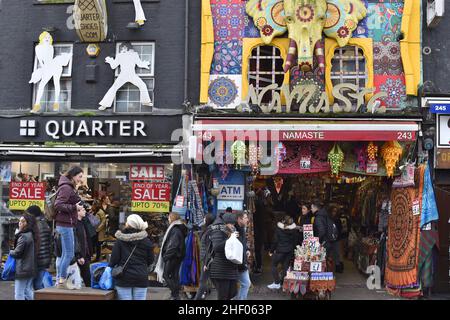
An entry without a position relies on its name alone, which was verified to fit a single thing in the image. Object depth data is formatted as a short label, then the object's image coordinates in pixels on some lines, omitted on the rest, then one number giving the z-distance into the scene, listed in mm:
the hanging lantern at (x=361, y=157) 11953
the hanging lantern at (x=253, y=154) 11750
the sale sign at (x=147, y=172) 12734
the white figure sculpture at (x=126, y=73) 12820
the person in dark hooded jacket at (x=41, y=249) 9078
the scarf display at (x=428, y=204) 11086
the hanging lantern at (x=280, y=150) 11750
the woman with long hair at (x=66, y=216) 8805
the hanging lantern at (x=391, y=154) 11578
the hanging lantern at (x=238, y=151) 11633
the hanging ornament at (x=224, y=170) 12172
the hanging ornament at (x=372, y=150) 11727
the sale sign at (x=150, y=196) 12633
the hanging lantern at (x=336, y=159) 11727
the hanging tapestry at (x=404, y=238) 11188
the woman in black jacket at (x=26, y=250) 8719
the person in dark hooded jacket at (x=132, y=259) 7668
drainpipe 12659
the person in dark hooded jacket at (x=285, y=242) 11617
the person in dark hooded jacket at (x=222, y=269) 8477
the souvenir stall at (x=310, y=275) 10875
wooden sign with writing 12375
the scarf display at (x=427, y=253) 11234
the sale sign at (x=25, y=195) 13000
